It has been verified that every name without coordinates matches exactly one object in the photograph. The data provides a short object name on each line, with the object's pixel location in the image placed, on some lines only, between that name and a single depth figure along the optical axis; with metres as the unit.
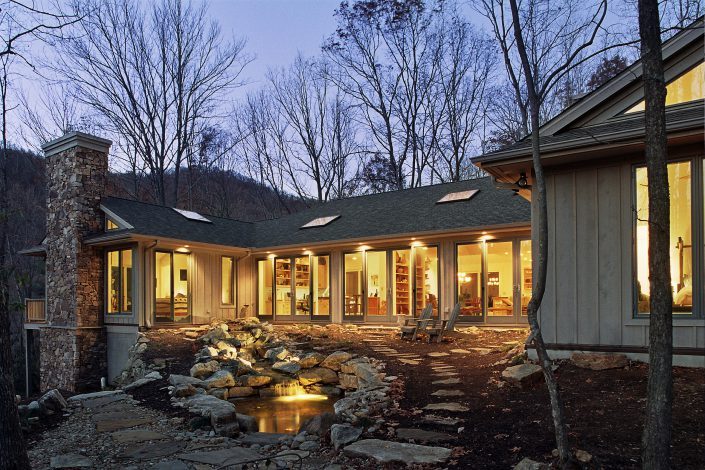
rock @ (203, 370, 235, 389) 8.78
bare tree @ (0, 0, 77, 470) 4.03
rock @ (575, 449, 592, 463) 3.81
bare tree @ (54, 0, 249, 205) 21.84
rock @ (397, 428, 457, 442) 4.72
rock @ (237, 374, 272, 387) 9.40
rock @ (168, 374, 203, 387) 8.60
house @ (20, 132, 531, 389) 13.10
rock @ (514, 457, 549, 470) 3.70
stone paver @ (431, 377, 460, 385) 6.97
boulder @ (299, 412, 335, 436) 5.55
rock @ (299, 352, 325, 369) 10.03
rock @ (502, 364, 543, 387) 6.16
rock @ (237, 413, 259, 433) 6.53
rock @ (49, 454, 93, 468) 4.89
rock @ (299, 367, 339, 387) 9.63
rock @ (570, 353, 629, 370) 6.54
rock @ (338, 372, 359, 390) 9.02
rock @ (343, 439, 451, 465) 4.22
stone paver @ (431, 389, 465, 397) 6.29
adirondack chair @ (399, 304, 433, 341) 11.47
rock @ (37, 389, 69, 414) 7.11
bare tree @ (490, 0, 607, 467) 3.75
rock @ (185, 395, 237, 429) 6.21
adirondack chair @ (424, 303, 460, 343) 11.04
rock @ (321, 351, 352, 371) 9.73
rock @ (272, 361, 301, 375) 9.84
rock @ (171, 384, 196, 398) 7.89
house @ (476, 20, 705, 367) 6.34
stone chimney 14.09
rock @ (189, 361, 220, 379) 9.31
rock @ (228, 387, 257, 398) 9.10
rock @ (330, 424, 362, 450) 4.92
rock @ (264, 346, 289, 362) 10.62
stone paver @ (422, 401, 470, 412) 5.64
